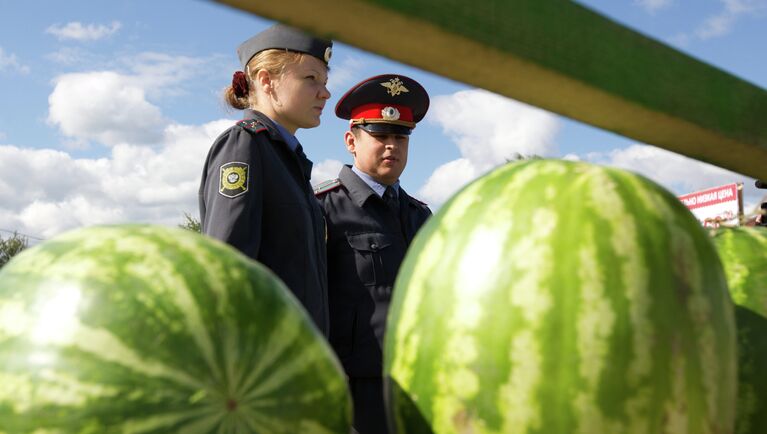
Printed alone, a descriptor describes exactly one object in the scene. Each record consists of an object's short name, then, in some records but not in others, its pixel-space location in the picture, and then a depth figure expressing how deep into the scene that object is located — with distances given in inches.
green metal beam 28.6
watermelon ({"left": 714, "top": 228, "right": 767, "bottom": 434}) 41.8
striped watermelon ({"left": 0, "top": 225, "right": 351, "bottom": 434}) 28.5
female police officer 130.5
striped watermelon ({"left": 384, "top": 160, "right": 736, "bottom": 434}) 30.2
